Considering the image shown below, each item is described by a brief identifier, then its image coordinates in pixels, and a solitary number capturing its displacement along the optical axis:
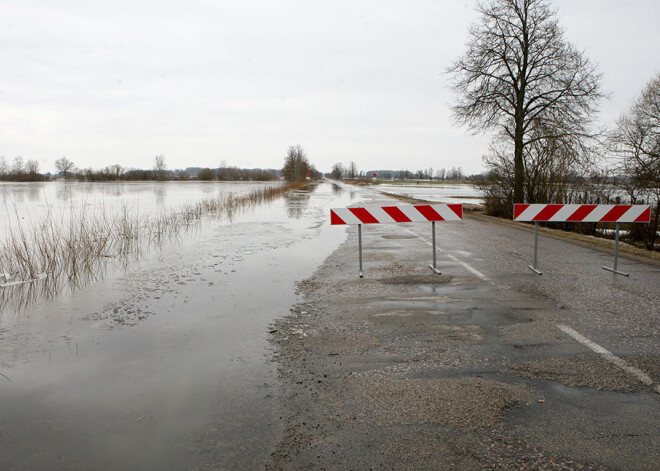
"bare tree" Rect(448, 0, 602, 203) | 20.36
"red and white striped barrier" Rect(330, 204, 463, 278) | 8.70
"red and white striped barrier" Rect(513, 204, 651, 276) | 8.71
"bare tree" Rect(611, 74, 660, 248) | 17.66
